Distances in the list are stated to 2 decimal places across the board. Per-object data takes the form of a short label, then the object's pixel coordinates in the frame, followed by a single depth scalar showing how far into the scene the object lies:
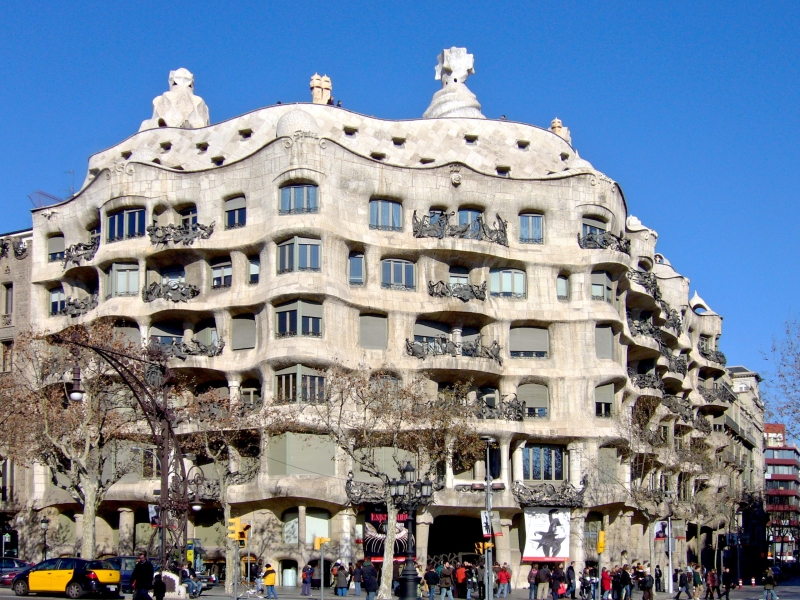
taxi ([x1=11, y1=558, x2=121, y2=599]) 41.72
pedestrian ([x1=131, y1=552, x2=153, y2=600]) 32.03
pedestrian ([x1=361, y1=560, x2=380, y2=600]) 41.78
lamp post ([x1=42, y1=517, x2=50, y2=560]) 60.93
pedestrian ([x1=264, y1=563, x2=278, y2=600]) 45.59
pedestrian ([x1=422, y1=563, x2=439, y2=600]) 44.88
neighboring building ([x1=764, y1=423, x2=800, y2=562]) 146.81
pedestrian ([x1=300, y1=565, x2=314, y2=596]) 49.91
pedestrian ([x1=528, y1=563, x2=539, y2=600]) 50.76
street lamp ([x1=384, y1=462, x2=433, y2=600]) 37.56
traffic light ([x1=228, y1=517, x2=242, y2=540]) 39.75
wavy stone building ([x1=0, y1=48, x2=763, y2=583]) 55.97
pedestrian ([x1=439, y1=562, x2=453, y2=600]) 45.19
